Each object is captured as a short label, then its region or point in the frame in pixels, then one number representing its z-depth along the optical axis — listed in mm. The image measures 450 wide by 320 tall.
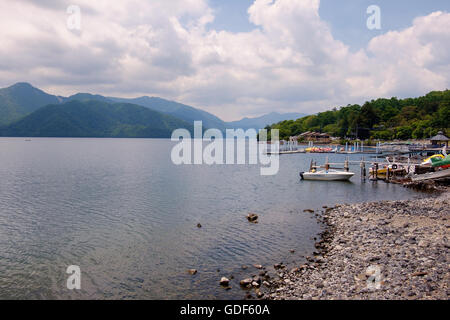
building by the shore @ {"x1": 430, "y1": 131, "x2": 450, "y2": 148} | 90625
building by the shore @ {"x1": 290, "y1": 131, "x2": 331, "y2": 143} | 184125
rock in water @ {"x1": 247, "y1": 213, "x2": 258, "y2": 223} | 25562
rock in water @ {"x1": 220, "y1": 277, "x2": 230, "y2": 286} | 14211
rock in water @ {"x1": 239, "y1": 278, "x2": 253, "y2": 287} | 14014
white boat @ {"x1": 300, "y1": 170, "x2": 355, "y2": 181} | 47844
